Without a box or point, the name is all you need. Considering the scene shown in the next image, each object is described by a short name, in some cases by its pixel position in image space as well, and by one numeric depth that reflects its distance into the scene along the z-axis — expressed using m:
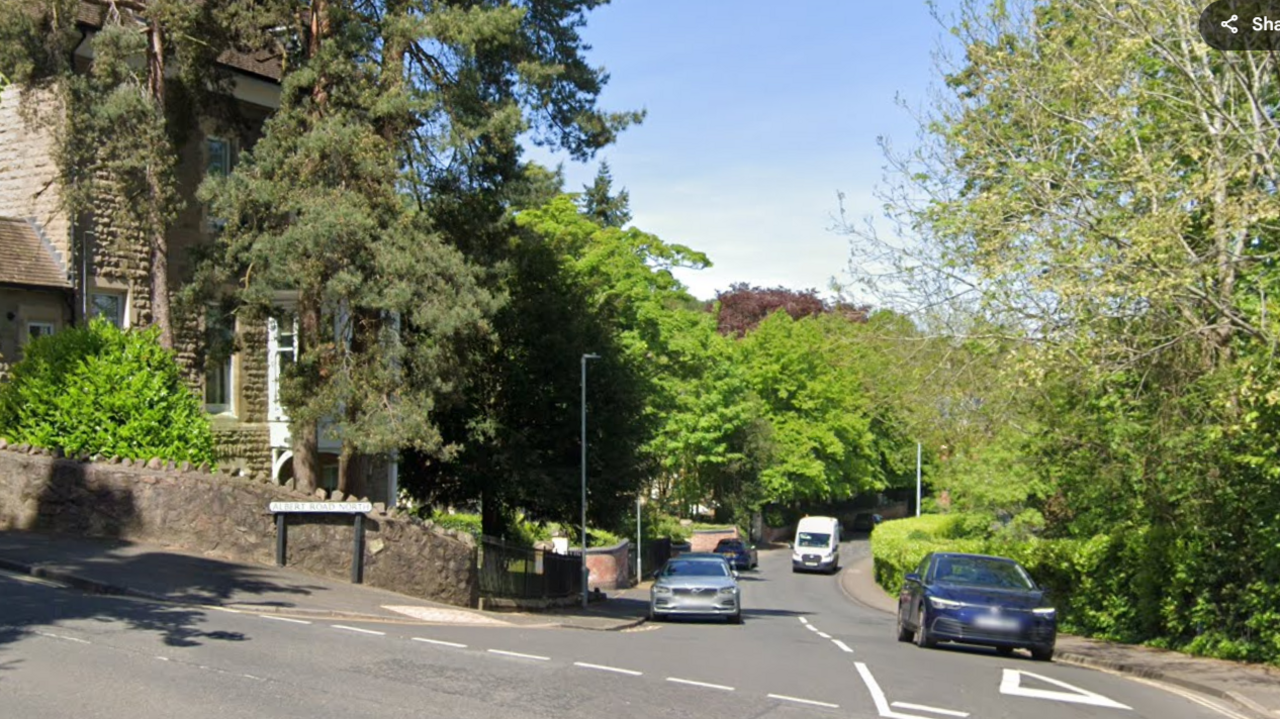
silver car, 25.80
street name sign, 19.42
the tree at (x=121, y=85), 20.64
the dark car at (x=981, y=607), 17.84
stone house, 23.58
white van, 61.69
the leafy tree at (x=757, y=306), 86.81
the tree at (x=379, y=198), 20.69
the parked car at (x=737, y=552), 59.84
